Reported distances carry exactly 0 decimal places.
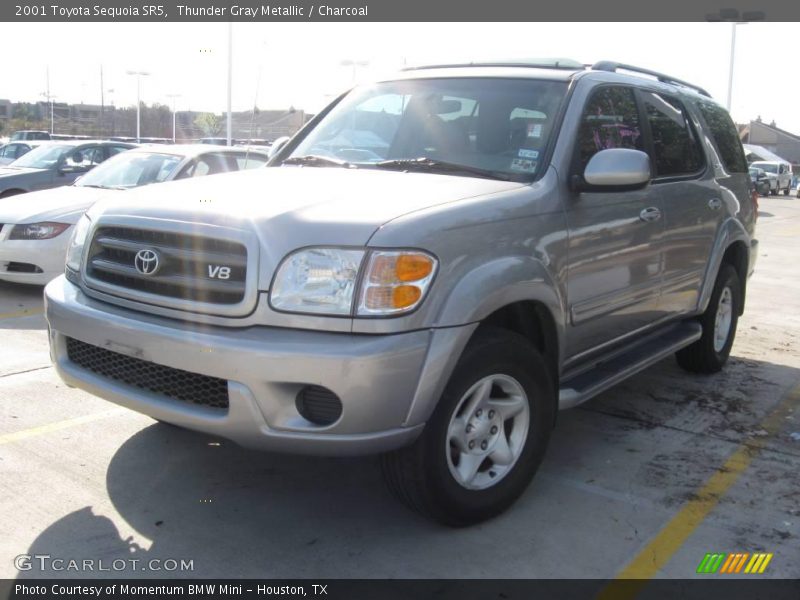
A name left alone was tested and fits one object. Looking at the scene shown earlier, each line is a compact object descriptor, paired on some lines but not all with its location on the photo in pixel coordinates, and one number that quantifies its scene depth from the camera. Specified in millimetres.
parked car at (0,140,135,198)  10914
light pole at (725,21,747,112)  32656
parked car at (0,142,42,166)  18694
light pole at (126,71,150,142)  47697
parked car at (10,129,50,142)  34312
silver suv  2969
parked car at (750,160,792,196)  40625
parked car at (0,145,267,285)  7902
